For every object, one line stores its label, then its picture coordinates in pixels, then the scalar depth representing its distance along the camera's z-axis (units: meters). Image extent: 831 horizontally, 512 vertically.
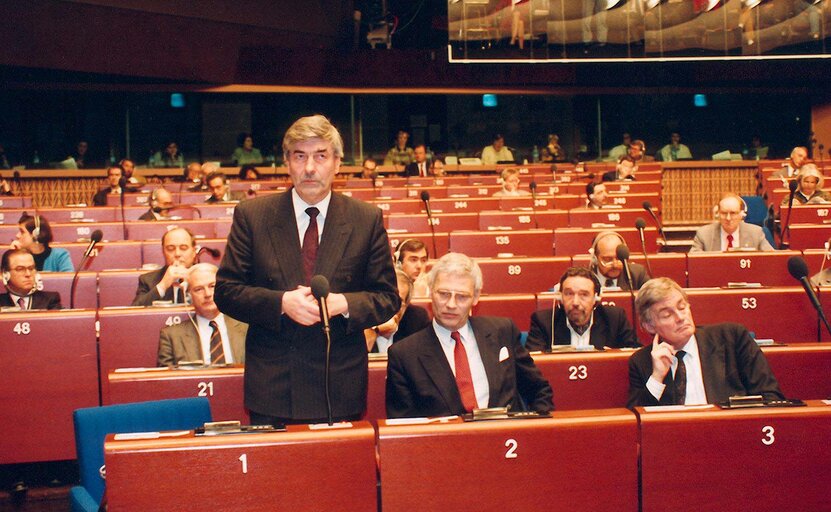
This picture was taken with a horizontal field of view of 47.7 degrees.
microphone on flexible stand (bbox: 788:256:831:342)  2.83
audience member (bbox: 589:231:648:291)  4.95
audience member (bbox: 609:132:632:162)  14.71
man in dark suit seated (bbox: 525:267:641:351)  3.91
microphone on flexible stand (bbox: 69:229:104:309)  4.79
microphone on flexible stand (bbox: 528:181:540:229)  8.73
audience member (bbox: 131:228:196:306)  4.82
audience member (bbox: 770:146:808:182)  10.47
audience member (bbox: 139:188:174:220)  7.74
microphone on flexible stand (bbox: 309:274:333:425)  2.08
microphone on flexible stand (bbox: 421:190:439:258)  6.79
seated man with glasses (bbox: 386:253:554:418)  2.71
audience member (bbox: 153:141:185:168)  13.94
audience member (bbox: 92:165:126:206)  9.83
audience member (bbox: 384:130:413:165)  14.32
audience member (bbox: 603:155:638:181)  10.67
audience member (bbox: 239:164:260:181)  11.91
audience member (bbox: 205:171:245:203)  8.94
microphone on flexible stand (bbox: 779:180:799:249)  6.58
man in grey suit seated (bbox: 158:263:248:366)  3.72
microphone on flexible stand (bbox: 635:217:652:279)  4.98
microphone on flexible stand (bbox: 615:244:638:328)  4.09
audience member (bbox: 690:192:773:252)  6.22
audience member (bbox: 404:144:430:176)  12.98
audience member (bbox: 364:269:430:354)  3.80
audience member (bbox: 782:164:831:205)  7.86
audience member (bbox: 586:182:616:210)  8.12
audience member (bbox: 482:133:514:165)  14.67
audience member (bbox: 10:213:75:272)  5.82
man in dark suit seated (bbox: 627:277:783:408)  2.94
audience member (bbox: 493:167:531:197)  9.45
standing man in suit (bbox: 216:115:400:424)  2.27
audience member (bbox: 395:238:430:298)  4.75
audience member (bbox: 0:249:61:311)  4.72
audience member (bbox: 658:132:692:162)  14.52
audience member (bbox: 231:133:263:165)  14.33
